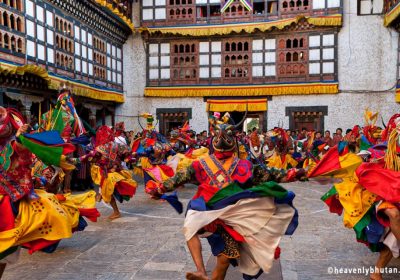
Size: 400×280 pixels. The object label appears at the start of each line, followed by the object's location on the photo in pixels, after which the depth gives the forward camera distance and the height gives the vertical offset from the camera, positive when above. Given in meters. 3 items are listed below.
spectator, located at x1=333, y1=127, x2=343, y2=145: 14.12 -0.46
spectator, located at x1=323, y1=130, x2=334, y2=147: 13.76 -0.57
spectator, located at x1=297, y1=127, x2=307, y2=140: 14.92 -0.45
